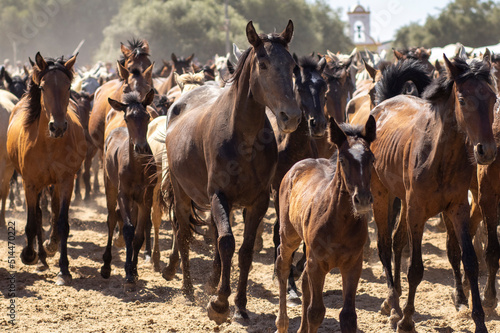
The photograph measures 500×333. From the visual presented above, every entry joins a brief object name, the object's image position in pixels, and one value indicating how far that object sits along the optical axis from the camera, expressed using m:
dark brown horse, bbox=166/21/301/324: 11.12
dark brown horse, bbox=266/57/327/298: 13.91
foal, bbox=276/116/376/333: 8.91
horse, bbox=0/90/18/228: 19.92
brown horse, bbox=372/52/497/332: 10.55
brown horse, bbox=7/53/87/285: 15.30
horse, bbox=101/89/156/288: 15.14
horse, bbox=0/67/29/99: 26.72
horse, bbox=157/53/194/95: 28.58
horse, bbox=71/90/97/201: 25.84
